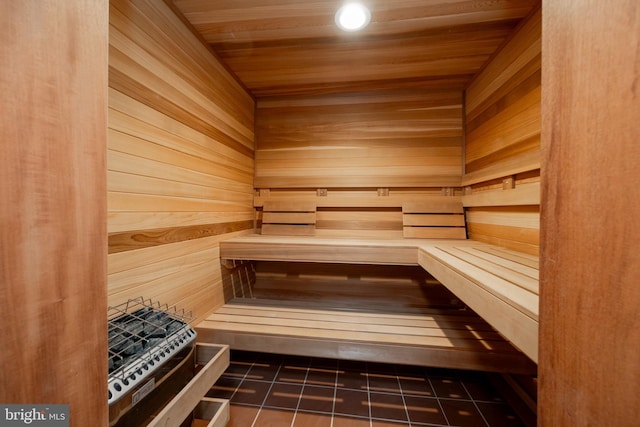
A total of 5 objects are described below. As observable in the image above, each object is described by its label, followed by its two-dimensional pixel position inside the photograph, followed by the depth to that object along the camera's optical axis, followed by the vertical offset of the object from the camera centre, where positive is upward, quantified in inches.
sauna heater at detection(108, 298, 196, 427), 37.7 -24.7
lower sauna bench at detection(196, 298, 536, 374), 64.4 -34.5
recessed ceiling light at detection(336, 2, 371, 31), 65.4 +49.4
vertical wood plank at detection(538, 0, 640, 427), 17.4 -0.5
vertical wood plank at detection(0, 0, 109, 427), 19.0 +0.2
